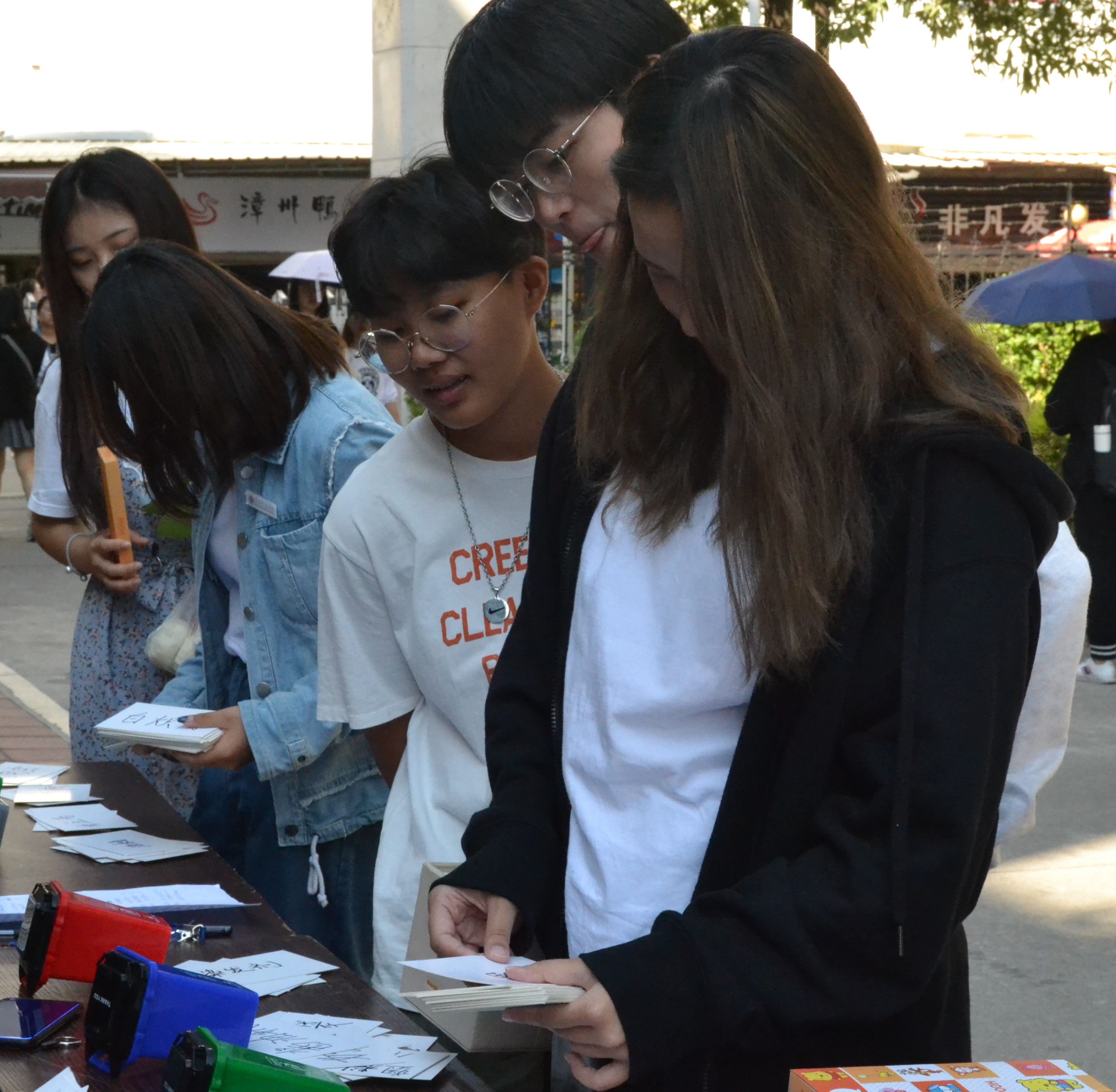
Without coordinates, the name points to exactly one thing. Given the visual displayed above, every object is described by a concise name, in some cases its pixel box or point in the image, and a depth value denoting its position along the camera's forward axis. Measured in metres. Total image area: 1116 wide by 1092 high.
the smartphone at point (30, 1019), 1.66
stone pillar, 6.88
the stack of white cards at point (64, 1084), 1.54
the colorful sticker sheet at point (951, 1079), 1.17
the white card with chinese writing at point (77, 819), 2.54
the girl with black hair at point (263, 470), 2.42
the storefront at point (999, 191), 16.23
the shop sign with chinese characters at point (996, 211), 16.39
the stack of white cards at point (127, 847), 2.36
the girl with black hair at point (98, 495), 2.98
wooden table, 1.60
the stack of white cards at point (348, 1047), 1.62
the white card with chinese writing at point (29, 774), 2.85
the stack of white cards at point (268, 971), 1.85
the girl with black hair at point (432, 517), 2.03
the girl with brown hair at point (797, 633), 1.28
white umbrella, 12.30
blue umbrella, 7.69
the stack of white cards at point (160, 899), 2.10
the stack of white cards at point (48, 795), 2.71
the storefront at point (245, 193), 15.59
